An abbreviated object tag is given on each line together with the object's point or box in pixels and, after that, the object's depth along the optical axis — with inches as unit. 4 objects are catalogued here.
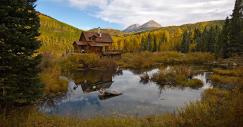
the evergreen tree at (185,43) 1942.2
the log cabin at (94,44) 1411.5
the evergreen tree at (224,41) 1196.0
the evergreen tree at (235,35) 1144.3
